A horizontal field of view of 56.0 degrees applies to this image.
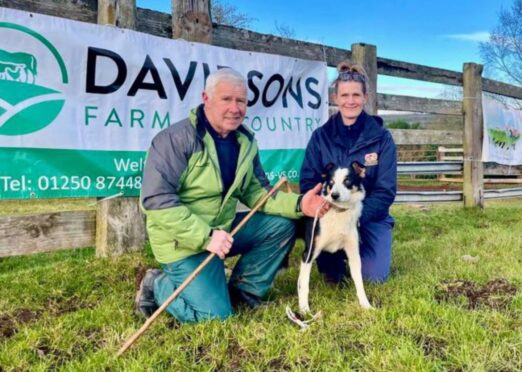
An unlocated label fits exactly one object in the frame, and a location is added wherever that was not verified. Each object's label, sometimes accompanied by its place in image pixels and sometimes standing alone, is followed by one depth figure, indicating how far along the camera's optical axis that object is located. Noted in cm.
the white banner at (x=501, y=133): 826
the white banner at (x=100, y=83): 362
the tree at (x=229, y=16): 2013
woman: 368
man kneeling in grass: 289
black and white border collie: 320
